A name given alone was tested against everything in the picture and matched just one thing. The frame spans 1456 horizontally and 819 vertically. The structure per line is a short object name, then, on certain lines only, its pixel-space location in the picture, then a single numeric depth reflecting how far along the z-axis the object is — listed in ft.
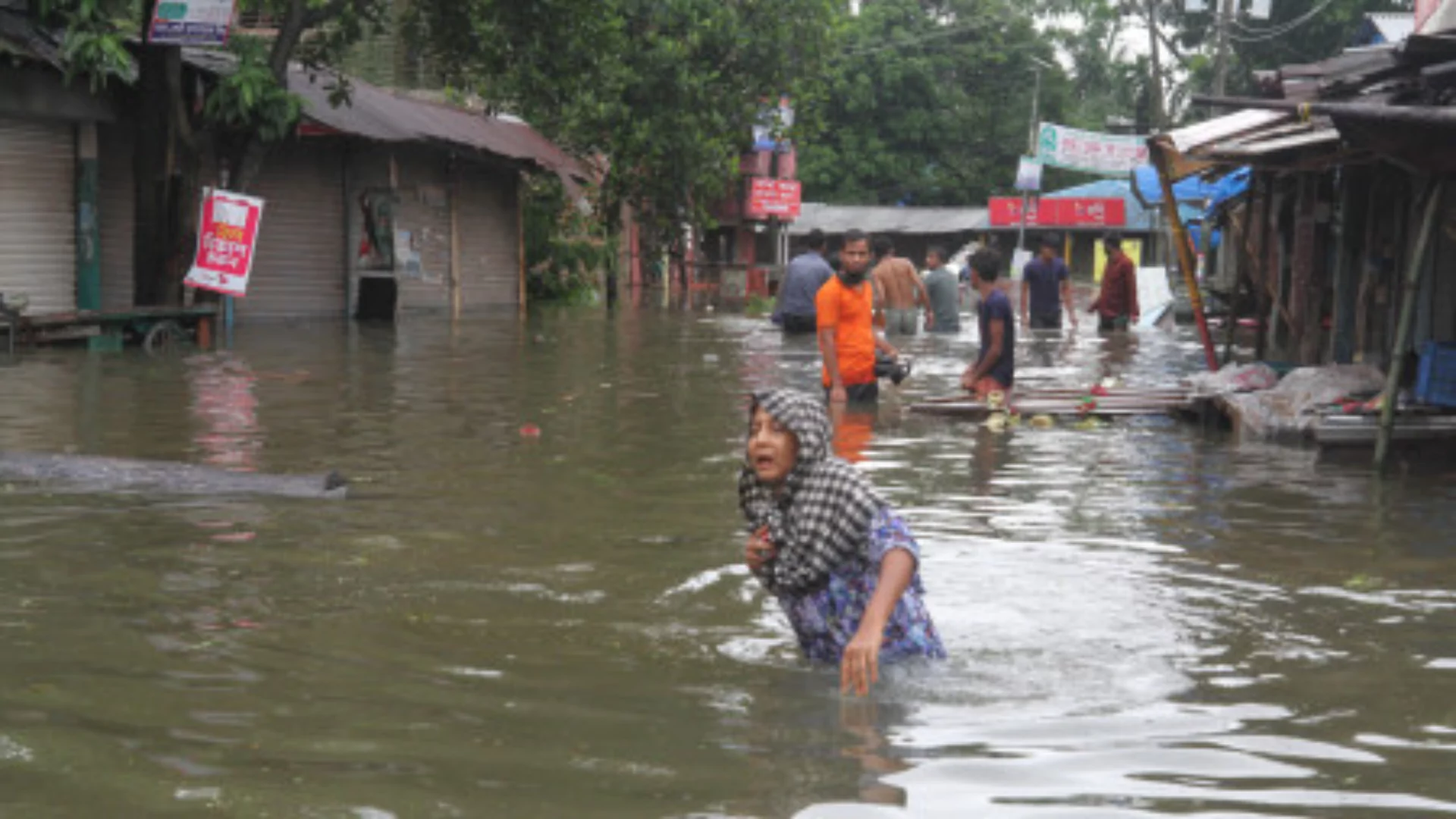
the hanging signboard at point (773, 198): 178.60
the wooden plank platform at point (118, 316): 59.31
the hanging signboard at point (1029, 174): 137.49
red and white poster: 64.75
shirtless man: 73.67
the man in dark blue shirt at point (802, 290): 70.03
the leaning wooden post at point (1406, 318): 35.01
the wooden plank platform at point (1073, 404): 45.75
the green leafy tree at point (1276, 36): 159.22
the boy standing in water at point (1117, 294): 84.43
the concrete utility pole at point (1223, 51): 110.01
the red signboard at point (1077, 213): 176.35
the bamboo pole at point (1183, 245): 49.88
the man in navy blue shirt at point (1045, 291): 83.56
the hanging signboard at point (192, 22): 58.18
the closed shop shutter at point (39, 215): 66.85
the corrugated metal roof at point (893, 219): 201.46
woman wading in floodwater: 17.24
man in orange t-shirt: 39.42
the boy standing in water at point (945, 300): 88.02
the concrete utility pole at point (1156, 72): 121.60
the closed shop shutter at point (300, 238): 85.87
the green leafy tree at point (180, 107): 62.44
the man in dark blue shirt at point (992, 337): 42.24
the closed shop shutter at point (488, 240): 105.09
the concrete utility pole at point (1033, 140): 149.28
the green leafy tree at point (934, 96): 196.34
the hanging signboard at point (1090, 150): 118.11
